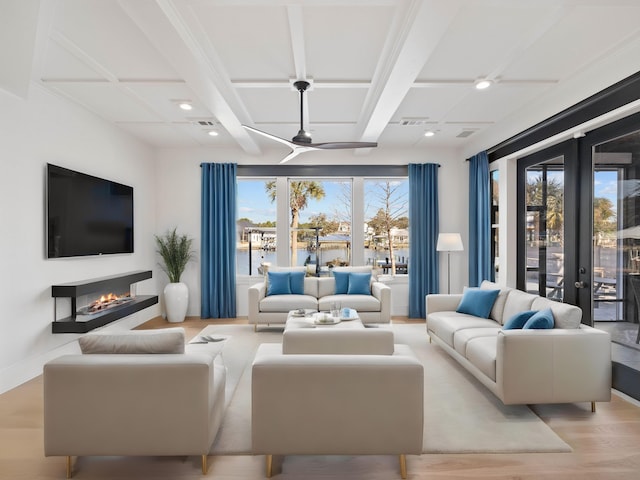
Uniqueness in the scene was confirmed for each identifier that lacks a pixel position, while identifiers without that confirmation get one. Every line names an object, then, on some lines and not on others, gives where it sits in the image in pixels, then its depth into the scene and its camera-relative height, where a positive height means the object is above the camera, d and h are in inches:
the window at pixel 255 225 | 265.7 +8.8
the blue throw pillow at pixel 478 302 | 169.8 -29.1
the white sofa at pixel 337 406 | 81.4 -35.8
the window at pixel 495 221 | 222.1 +9.2
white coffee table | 125.5 -34.1
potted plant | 239.0 -23.4
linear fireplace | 153.3 -30.1
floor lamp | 226.2 -3.0
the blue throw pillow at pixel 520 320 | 128.6 -27.9
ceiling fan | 145.4 +37.2
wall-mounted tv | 154.6 +10.8
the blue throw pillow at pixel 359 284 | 224.5 -27.4
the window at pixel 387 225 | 267.9 +8.5
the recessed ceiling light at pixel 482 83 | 145.5 +58.8
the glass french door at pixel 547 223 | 157.5 +6.3
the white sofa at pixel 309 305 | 210.8 -37.1
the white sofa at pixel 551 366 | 111.8 -37.8
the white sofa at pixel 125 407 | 81.6 -35.8
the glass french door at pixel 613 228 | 128.6 +3.0
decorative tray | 163.2 -35.3
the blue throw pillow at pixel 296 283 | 229.5 -27.1
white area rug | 95.7 -51.9
